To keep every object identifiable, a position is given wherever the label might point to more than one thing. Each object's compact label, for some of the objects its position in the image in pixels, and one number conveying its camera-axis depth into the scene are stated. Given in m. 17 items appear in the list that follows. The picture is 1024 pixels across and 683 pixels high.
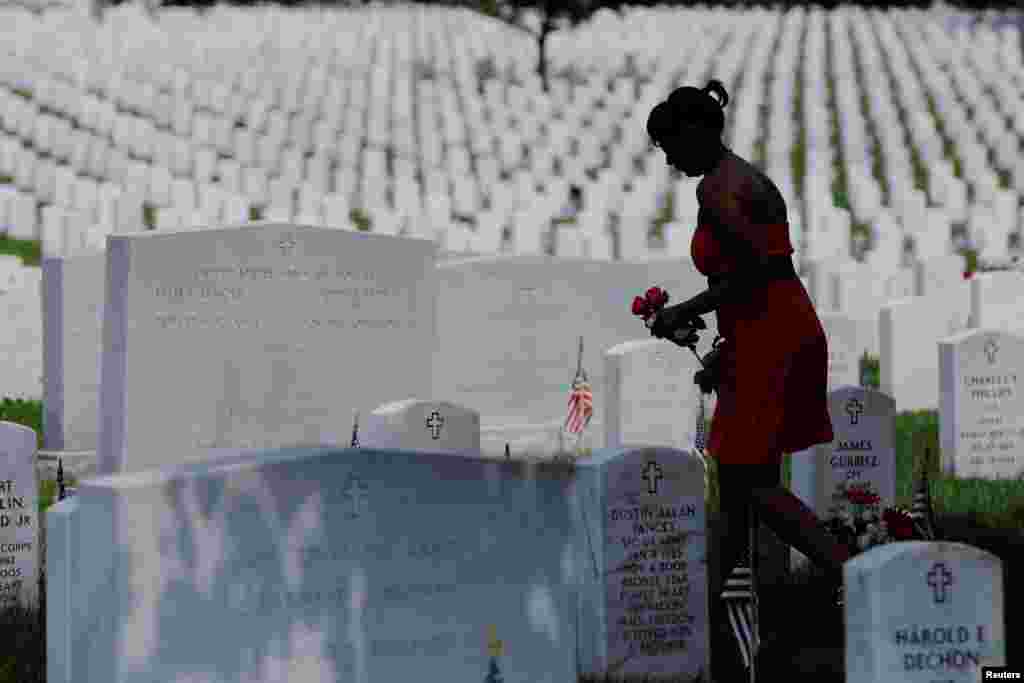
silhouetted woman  11.39
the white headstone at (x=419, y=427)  14.90
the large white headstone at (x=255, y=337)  16.47
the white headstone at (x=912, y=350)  23.02
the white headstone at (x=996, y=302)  24.80
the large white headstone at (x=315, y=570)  9.59
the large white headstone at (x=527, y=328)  21.58
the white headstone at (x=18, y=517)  13.25
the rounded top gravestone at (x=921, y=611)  9.17
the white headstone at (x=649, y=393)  18.81
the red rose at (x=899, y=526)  12.14
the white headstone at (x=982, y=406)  18.32
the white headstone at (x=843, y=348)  21.35
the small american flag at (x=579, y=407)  20.87
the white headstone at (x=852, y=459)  14.56
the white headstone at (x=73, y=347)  19.46
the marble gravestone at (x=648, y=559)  11.58
